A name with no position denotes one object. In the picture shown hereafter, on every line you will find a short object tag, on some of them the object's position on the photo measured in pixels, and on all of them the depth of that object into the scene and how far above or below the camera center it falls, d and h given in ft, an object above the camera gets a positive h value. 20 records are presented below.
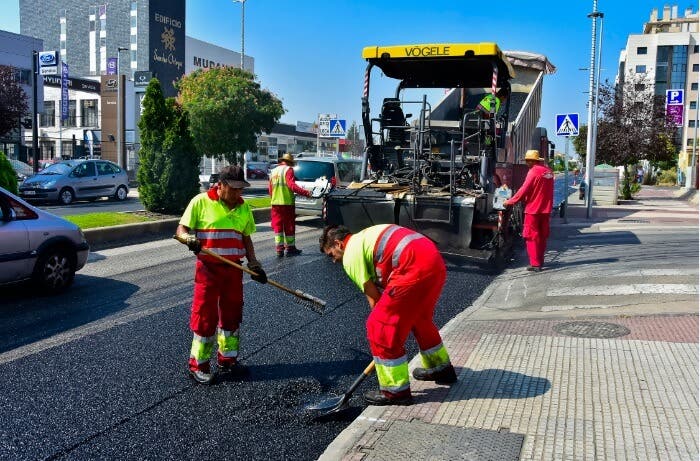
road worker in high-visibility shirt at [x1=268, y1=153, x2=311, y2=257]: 34.65 -1.89
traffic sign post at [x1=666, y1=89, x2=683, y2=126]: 92.02 +10.58
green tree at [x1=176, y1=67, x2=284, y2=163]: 97.04 +8.80
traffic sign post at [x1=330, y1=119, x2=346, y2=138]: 72.33 +4.86
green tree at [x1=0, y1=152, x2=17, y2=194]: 33.99 -0.52
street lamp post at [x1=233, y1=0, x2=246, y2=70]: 150.41 +33.50
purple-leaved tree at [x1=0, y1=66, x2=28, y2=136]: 112.57 +10.99
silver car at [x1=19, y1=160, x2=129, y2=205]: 65.00 -1.59
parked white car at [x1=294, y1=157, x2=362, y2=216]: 47.83 -0.19
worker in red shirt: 30.37 -1.17
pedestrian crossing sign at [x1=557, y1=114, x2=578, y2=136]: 52.08 +4.05
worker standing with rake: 15.69 -2.46
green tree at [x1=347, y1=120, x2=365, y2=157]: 241.63 +16.82
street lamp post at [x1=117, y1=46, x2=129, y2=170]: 126.00 +7.89
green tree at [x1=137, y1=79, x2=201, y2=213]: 46.75 +0.97
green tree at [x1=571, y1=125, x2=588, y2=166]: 126.24 +7.13
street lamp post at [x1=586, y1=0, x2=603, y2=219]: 56.80 +4.96
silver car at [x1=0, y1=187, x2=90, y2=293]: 23.49 -3.03
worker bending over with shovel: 13.65 -2.25
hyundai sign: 121.90 +19.44
